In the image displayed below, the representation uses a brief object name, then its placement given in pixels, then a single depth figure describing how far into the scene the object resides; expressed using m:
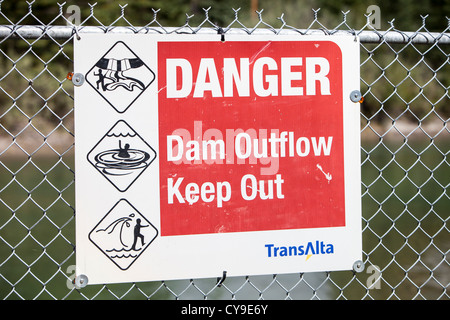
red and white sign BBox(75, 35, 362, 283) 4.37
